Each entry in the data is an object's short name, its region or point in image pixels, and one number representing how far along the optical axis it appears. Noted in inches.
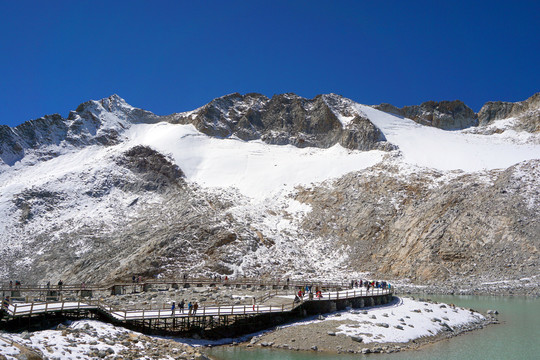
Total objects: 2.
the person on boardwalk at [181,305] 1273.0
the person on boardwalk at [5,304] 1009.8
